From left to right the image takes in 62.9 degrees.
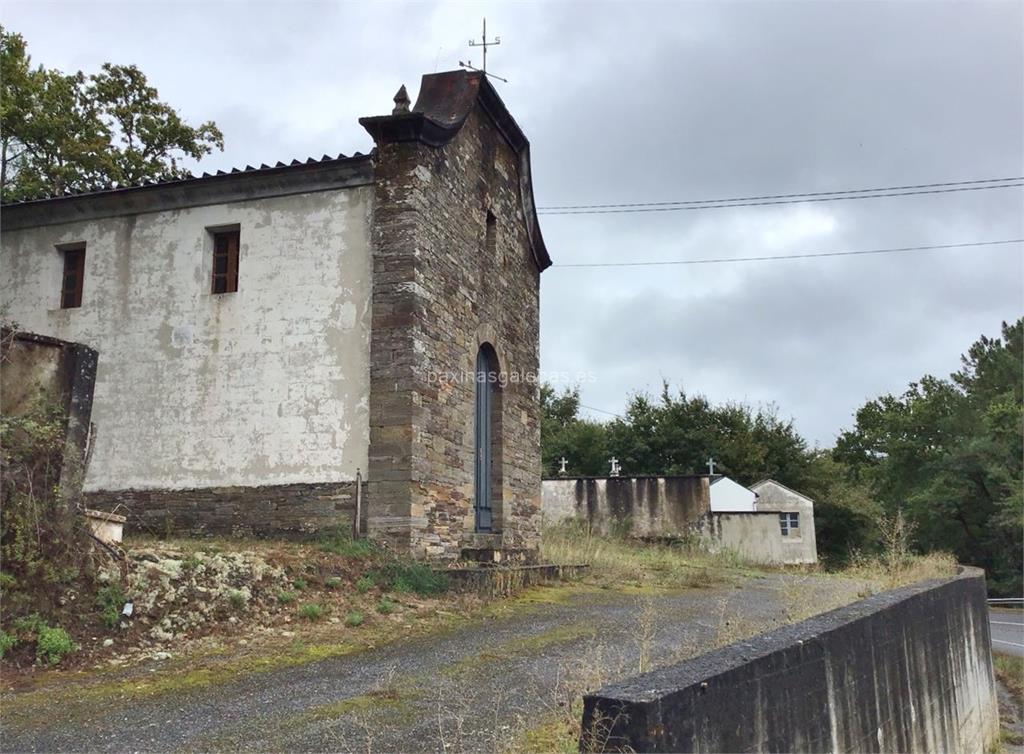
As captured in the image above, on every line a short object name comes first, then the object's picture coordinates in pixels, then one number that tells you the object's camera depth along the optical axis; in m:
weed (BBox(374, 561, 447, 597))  10.23
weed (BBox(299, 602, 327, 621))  8.48
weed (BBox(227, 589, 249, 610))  8.10
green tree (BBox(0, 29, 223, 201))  18.73
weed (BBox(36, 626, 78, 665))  6.50
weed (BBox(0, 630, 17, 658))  6.36
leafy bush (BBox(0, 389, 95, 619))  6.84
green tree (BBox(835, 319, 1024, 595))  34.72
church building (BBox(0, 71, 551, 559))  11.27
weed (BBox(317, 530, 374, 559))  10.34
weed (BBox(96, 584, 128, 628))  7.13
